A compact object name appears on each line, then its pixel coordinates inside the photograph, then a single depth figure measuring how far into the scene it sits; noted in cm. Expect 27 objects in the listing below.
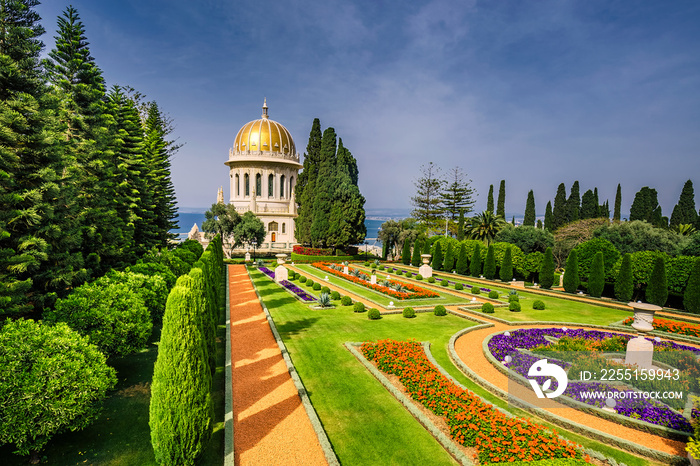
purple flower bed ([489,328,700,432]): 888
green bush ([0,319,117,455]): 680
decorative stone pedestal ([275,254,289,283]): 3022
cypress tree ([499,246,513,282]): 3228
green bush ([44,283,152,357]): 1061
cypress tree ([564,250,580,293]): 2755
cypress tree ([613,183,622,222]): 5587
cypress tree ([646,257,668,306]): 2216
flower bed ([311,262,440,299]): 2367
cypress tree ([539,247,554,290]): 2930
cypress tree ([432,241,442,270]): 4048
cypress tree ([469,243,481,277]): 3534
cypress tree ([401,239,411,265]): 4684
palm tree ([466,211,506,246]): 4291
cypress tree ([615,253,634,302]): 2369
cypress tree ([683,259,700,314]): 2084
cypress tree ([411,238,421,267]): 4412
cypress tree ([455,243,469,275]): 3706
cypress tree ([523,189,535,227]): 5906
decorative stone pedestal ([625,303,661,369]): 1164
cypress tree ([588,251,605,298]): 2545
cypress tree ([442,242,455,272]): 3888
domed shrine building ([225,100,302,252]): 6750
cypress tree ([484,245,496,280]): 3375
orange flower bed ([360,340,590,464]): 716
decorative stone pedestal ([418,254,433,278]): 3422
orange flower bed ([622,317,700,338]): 1639
